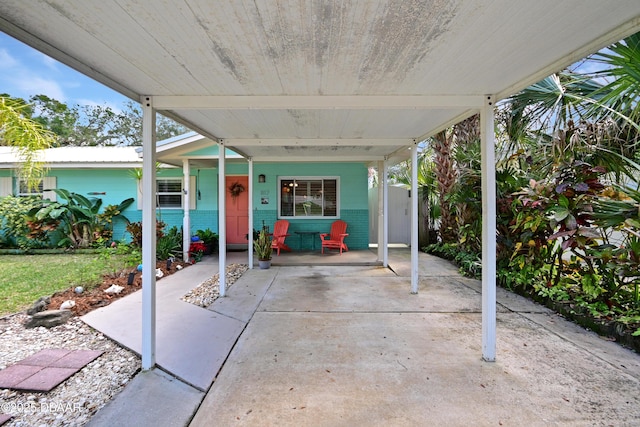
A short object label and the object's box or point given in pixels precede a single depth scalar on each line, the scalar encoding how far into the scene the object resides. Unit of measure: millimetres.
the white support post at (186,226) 7168
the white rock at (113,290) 4750
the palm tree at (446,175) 7977
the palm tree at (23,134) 4266
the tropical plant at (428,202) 9094
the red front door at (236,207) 8828
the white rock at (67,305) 4020
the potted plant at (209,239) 8306
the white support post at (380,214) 7098
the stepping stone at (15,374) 2443
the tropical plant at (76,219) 8227
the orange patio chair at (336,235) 8117
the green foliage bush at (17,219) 8250
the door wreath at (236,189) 8797
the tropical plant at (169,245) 6871
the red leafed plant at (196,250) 7453
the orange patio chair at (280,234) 8203
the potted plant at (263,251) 6609
